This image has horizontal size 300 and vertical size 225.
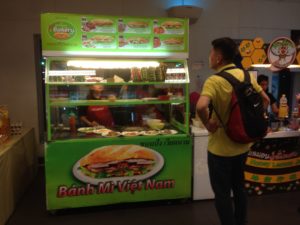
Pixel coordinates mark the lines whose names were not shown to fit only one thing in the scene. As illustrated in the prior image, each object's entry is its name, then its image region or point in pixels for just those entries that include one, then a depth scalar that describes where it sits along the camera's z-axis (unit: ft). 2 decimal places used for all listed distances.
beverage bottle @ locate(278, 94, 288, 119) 12.39
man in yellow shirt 6.86
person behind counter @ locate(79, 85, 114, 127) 11.69
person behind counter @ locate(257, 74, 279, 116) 13.48
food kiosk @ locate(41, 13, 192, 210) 10.15
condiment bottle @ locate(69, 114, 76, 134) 11.09
